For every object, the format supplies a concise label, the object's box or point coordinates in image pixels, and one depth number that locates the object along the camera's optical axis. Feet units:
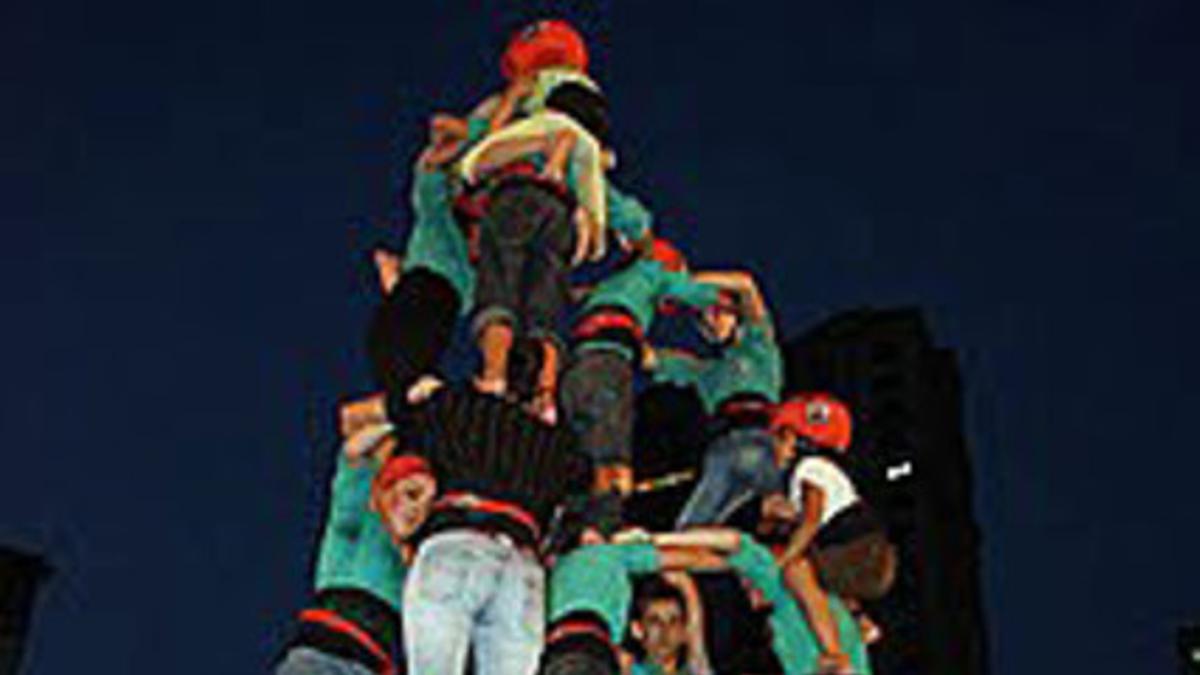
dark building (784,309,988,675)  194.18
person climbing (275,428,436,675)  20.59
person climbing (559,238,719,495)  25.61
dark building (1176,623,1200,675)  183.52
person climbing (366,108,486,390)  24.38
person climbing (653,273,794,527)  27.81
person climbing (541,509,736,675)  20.01
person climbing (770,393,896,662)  25.20
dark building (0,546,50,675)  200.95
